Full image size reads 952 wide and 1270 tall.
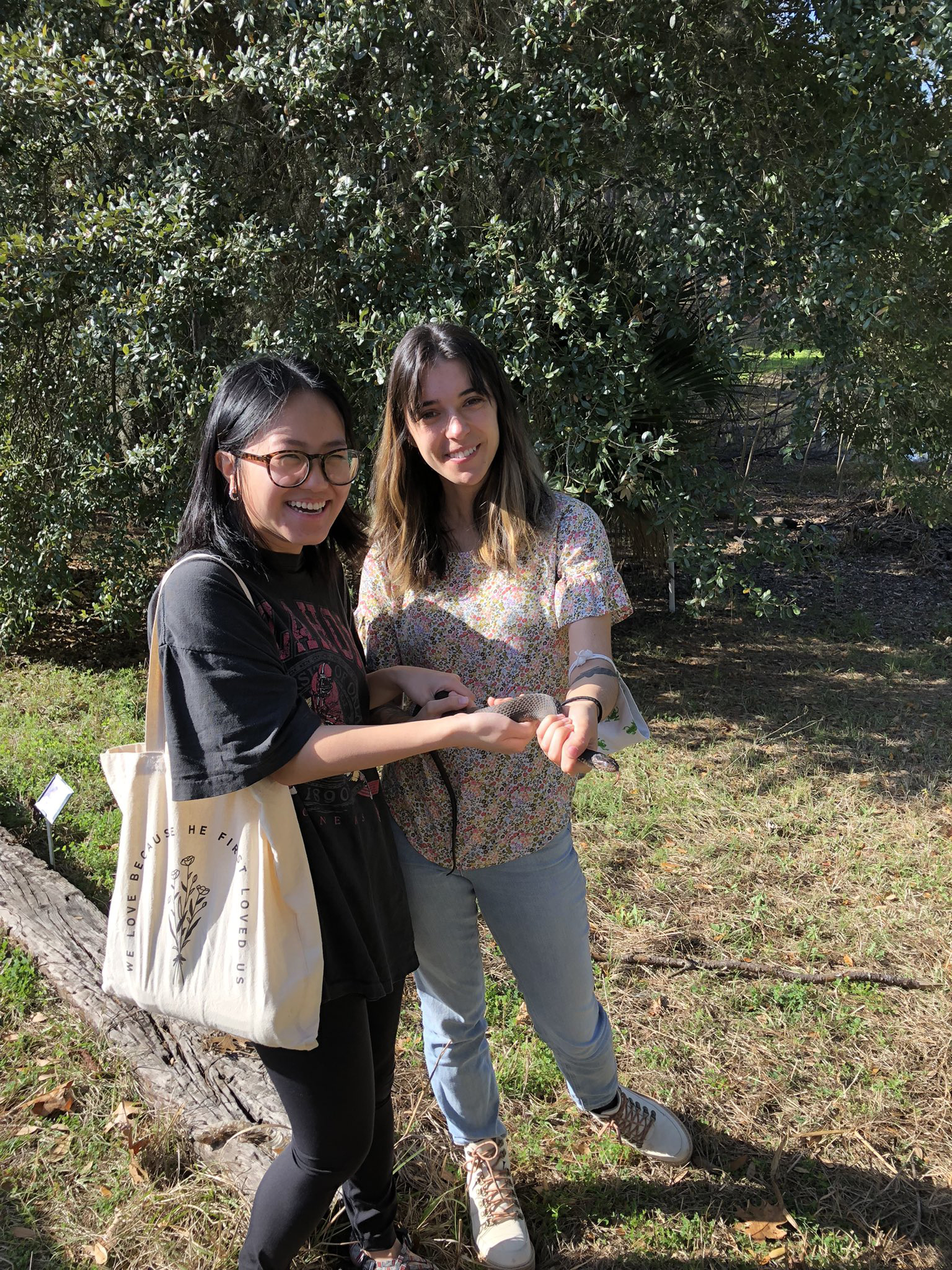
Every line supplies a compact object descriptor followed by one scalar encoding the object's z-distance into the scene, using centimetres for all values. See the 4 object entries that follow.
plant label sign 341
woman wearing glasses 149
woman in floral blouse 198
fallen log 246
